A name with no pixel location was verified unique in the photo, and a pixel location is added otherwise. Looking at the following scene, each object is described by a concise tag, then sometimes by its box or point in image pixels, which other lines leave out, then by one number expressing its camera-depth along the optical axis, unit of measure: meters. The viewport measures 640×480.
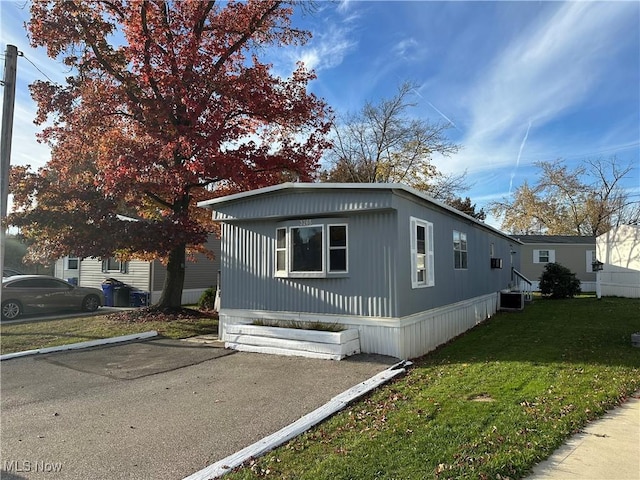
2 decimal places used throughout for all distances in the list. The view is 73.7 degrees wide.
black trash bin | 17.89
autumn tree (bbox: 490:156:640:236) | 35.44
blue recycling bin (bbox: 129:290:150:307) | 17.92
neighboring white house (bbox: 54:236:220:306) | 18.25
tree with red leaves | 12.10
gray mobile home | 7.84
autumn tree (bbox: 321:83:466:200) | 24.59
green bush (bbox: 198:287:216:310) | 15.48
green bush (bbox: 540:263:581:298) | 20.28
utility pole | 6.81
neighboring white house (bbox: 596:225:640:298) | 19.31
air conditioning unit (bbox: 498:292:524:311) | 16.12
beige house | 26.72
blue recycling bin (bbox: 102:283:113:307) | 18.02
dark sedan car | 13.84
